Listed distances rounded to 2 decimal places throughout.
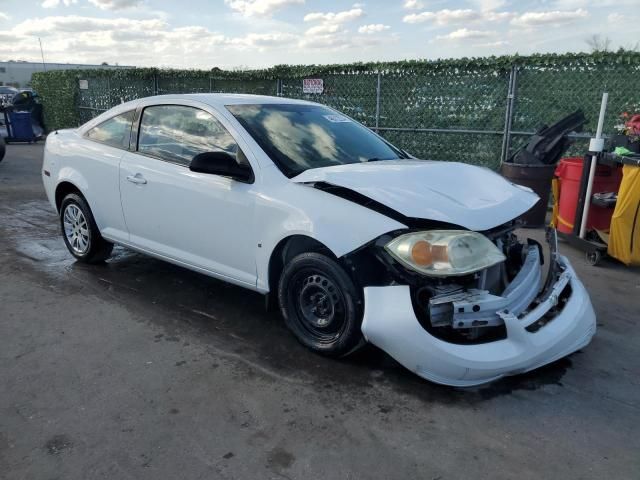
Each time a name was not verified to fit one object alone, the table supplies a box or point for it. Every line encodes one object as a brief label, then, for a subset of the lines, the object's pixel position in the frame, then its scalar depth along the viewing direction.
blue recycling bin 16.42
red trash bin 6.00
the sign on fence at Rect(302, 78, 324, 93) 10.59
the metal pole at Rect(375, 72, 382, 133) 9.81
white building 89.57
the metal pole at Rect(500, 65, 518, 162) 8.25
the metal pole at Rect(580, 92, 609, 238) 5.60
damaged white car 2.84
